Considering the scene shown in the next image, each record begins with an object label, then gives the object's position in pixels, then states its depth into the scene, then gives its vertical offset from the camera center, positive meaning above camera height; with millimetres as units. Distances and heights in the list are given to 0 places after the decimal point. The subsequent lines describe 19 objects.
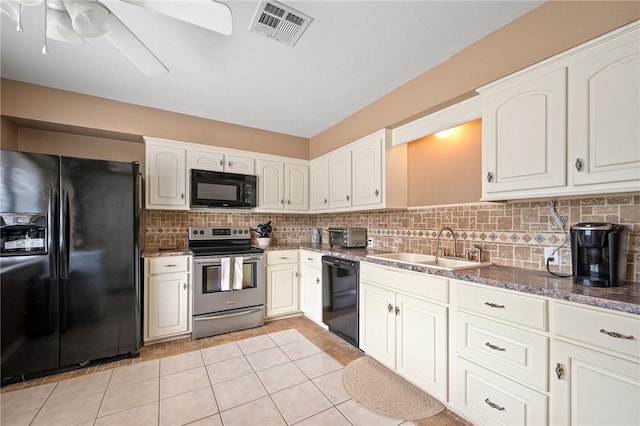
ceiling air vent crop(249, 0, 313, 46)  1593 +1200
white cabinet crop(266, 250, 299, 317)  3330 -900
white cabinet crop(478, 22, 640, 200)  1247 +469
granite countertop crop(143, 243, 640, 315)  1106 -376
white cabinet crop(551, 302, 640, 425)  1055 -655
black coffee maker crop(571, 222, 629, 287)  1301 -206
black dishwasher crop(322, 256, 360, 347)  2572 -873
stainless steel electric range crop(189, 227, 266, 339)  2883 -842
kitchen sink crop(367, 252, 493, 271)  1910 -428
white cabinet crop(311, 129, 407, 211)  2689 +400
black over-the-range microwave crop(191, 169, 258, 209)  3164 +265
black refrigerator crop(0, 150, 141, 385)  2057 -427
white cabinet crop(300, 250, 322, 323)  3139 -903
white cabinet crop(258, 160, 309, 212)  3639 +364
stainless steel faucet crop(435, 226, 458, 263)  2258 -248
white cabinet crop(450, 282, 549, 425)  1312 -779
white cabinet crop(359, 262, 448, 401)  1773 -847
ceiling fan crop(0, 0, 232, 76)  1241 +949
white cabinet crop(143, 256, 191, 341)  2686 -884
